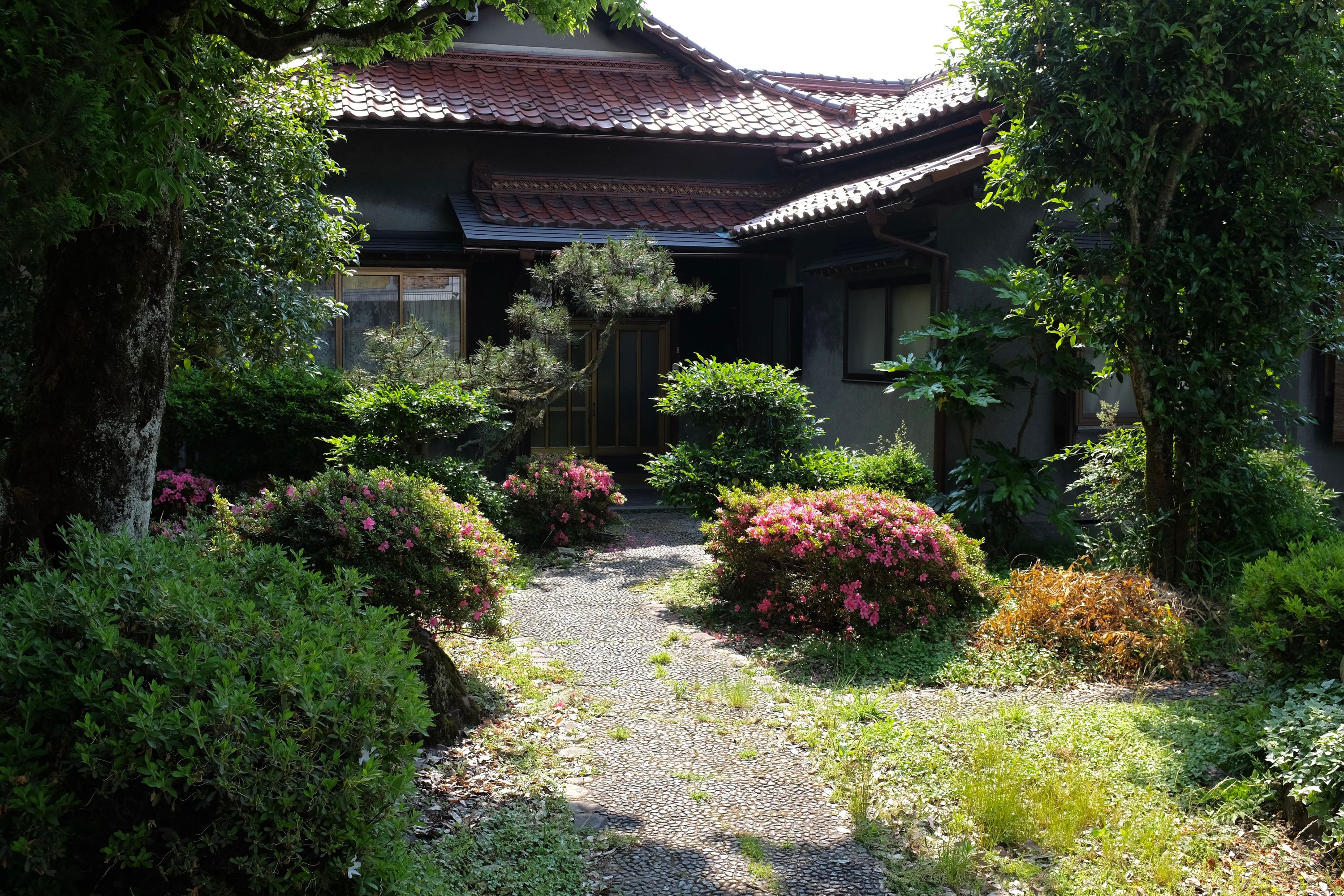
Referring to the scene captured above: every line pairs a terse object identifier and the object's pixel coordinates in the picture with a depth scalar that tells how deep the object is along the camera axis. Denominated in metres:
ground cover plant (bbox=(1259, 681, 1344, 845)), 3.91
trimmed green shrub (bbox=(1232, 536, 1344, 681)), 4.54
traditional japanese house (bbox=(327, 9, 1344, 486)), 10.14
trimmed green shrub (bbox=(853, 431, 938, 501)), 9.45
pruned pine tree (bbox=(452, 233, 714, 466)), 10.31
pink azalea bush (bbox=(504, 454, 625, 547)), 9.96
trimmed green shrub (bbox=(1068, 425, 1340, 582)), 6.77
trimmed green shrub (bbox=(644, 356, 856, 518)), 9.16
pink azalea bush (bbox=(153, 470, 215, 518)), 9.32
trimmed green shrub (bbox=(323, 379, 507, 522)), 9.06
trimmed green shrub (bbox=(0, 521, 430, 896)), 2.72
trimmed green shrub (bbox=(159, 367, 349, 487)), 10.19
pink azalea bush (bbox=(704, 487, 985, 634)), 6.74
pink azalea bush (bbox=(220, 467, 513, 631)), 5.75
